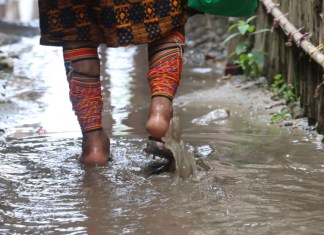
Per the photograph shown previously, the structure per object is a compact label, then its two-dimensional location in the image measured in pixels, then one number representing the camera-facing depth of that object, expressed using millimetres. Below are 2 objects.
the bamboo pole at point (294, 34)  7053
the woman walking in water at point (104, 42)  5896
